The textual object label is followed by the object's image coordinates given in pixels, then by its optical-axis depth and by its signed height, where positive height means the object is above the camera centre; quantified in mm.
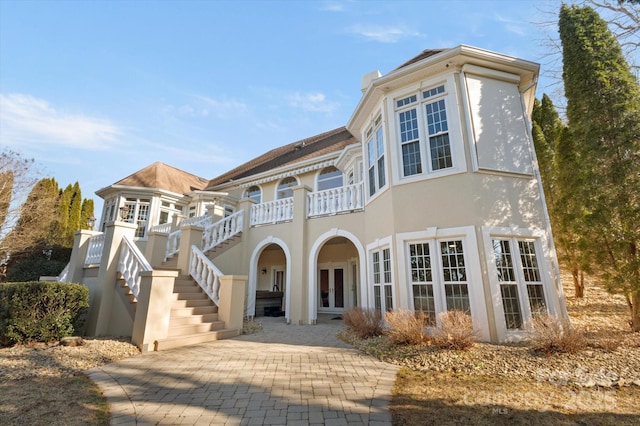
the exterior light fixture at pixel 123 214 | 15235 +3831
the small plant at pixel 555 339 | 5125 -1086
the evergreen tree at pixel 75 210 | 22469 +5689
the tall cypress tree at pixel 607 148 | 6395 +3080
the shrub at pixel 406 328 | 5968 -1028
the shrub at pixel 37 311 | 6410 -711
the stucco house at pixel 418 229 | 6891 +1588
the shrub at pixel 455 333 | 5516 -1051
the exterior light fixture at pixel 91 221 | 12242 +2548
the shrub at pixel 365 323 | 7273 -1124
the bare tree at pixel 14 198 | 16641 +4929
